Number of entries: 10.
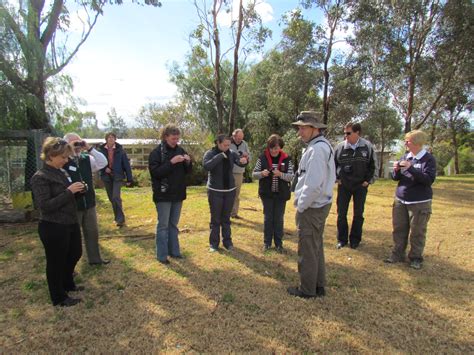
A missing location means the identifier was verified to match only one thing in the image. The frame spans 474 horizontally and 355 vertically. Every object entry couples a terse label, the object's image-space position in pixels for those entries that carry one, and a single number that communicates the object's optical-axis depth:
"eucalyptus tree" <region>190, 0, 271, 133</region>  13.95
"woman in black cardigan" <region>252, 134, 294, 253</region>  5.15
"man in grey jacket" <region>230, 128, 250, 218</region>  6.91
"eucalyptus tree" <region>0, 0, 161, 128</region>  7.37
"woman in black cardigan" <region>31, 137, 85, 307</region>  3.35
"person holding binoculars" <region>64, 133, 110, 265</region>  4.13
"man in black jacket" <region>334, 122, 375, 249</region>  5.38
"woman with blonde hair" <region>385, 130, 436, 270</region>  4.57
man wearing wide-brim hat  3.51
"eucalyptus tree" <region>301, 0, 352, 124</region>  14.88
